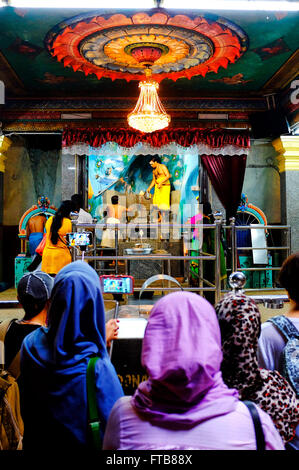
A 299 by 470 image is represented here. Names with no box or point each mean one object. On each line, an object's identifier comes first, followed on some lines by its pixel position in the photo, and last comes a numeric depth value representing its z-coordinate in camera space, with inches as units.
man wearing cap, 82.5
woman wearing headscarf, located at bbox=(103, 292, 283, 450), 41.7
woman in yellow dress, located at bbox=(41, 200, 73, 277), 196.9
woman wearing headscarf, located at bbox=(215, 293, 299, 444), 55.9
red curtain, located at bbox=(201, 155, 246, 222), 320.5
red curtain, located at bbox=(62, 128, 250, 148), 309.6
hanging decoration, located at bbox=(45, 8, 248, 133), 182.7
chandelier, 227.1
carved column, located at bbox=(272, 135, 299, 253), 325.1
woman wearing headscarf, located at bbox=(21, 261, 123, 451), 57.5
